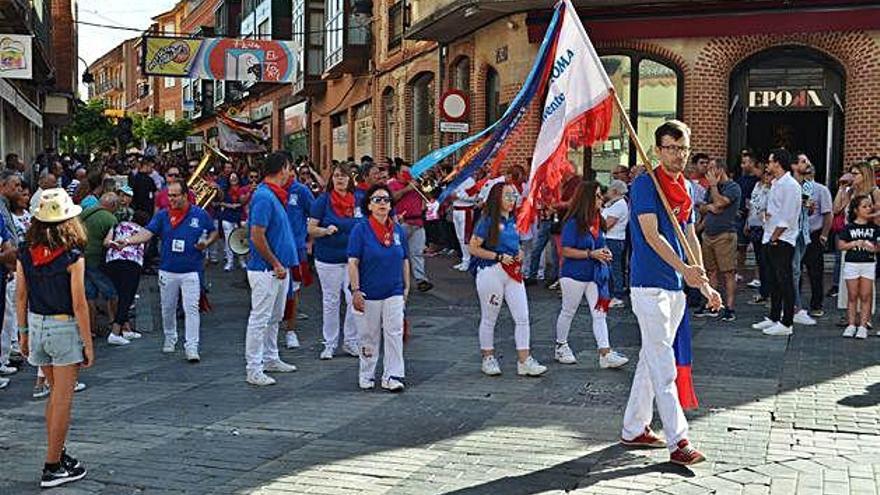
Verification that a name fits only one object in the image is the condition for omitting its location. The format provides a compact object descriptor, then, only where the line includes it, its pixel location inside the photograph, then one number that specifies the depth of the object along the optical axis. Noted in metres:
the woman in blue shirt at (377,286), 8.05
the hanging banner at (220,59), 28.31
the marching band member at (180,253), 9.51
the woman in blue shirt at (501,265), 8.27
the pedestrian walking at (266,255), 8.27
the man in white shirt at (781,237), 10.39
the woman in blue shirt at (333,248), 9.51
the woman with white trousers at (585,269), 8.72
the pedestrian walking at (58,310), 5.73
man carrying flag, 5.76
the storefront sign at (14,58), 17.17
